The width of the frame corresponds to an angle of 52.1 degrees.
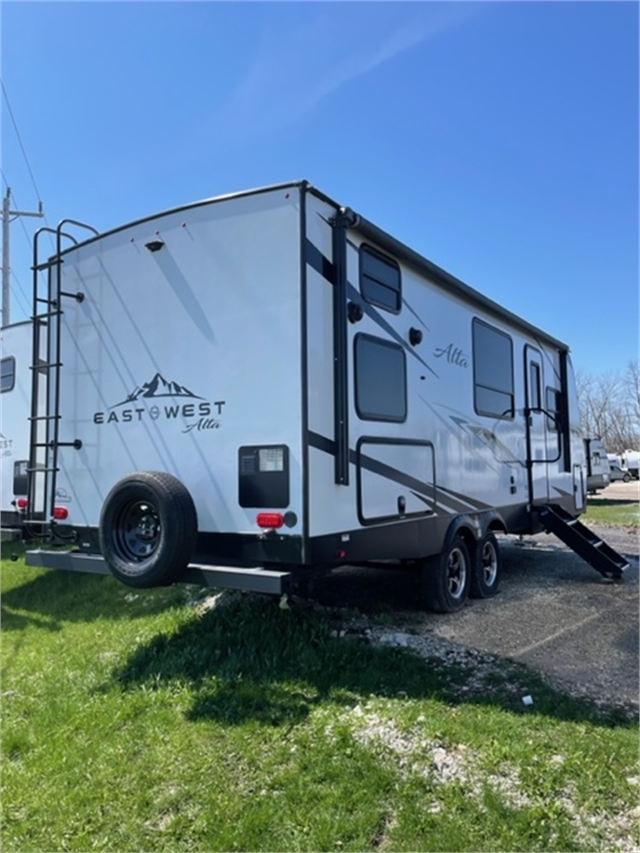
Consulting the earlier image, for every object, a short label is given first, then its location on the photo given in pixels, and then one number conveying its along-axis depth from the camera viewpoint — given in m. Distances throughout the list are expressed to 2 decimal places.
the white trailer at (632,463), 40.59
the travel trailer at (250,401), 4.45
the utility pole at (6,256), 15.12
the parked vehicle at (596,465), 18.98
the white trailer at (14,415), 8.52
